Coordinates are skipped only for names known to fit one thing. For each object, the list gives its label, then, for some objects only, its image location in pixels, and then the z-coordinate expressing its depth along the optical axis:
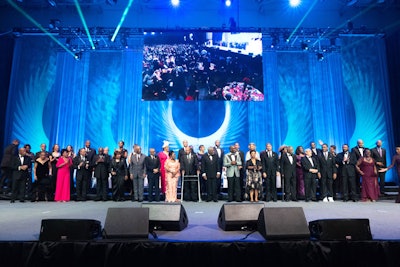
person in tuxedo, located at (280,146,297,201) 7.79
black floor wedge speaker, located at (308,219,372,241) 2.78
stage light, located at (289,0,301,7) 11.29
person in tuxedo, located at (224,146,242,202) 7.61
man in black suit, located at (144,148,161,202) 7.80
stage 2.66
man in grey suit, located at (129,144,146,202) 7.86
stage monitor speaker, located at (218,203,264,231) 3.36
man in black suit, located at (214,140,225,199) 8.16
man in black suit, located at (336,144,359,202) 7.80
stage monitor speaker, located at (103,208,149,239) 2.86
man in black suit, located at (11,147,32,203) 7.72
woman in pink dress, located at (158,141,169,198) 8.25
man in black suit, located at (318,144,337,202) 7.86
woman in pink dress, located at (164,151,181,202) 7.48
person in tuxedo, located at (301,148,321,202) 7.75
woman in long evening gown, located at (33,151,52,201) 7.86
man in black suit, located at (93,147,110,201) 8.07
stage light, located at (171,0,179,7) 11.50
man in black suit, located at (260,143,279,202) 7.78
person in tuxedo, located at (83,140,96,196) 8.31
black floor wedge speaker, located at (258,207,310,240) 2.81
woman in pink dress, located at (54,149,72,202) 8.02
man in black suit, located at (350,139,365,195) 8.05
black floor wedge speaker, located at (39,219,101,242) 2.78
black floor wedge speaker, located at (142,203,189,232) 3.37
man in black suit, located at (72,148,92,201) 8.12
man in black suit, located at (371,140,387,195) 8.34
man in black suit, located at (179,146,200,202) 7.96
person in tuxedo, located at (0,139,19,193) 7.97
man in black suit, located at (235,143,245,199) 7.78
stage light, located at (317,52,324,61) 10.78
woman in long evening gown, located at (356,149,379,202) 7.70
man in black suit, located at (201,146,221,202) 7.72
